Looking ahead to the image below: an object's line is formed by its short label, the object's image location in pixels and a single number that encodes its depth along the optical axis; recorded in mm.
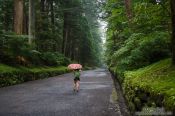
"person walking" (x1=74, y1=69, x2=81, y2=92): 14191
